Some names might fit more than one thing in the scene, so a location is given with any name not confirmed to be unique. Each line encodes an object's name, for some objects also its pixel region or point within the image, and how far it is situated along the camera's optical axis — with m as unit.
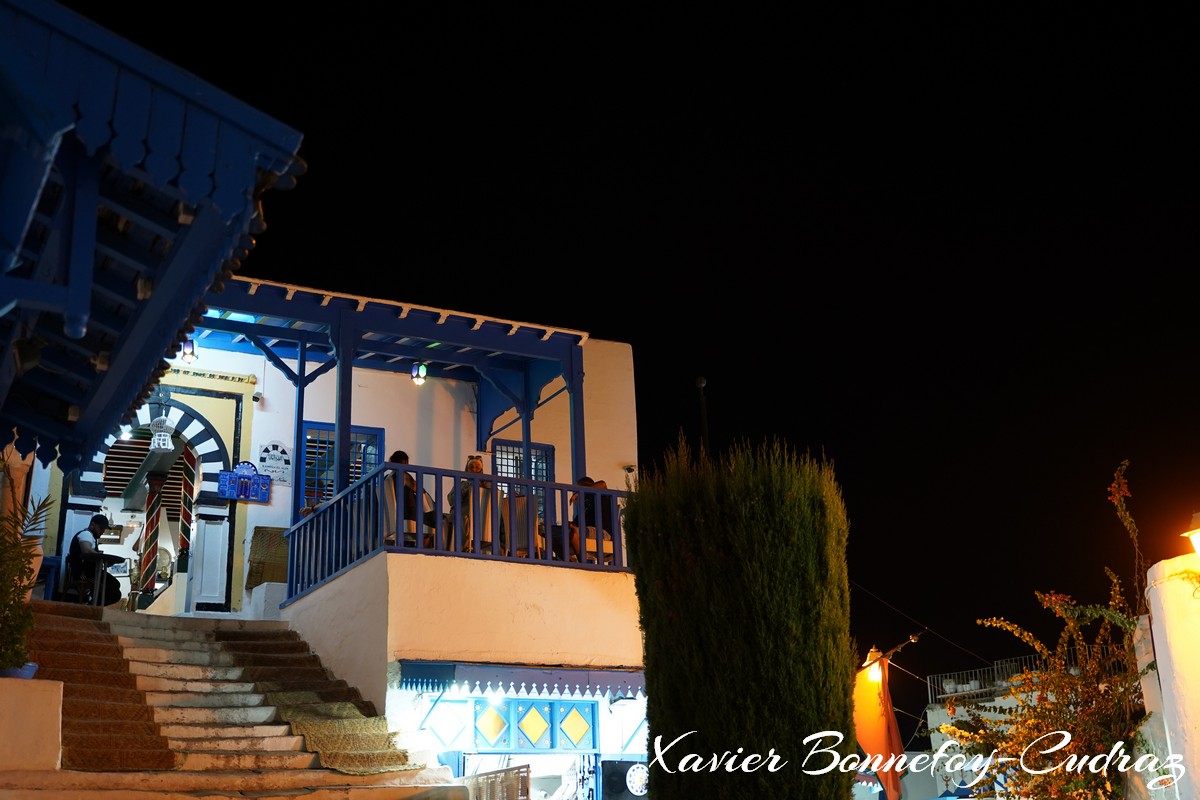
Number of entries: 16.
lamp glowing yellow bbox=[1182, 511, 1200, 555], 8.01
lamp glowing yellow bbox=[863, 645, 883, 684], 12.91
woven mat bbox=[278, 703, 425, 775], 9.91
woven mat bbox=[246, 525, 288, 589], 14.86
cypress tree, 7.02
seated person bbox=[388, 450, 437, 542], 12.00
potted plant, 7.74
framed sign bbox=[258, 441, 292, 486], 15.42
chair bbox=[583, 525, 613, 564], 13.09
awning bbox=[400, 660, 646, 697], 10.99
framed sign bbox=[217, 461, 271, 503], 15.08
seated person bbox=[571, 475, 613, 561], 13.01
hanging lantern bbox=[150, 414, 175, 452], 14.72
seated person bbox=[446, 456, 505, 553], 12.20
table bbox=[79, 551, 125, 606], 13.28
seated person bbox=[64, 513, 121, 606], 13.34
